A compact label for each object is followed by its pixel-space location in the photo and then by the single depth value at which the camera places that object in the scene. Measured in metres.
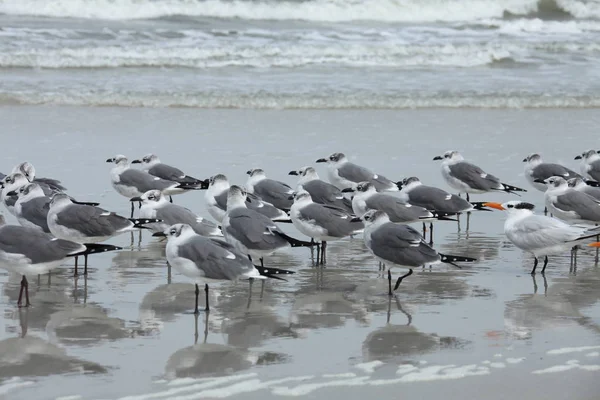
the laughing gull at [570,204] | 19.12
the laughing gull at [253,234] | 16.25
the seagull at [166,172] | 21.73
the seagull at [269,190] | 20.33
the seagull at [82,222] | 16.87
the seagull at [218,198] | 19.70
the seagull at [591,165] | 23.11
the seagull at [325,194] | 19.99
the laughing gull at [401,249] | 15.47
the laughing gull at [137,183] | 21.30
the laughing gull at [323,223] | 17.69
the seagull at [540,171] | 22.00
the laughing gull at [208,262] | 14.32
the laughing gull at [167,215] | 17.67
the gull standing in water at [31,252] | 14.39
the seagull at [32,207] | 17.75
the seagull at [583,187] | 19.95
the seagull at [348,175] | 21.69
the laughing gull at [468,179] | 21.81
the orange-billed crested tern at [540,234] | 16.55
